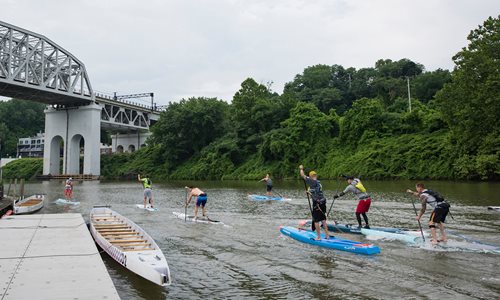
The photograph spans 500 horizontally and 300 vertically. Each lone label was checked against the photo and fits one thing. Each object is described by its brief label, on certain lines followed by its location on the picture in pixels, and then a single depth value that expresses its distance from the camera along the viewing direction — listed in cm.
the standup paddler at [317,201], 1242
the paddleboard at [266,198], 2772
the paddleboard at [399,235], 1267
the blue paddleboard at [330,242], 1106
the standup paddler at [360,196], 1498
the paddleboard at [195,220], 1722
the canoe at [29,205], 2071
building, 13050
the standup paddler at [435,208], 1199
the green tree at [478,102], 3806
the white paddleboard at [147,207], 2275
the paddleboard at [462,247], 1115
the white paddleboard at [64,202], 2702
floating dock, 659
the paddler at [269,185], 2952
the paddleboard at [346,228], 1406
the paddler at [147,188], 2344
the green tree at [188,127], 7875
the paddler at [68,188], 2997
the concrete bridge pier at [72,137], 8175
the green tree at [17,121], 12788
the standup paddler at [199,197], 1802
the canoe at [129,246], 820
